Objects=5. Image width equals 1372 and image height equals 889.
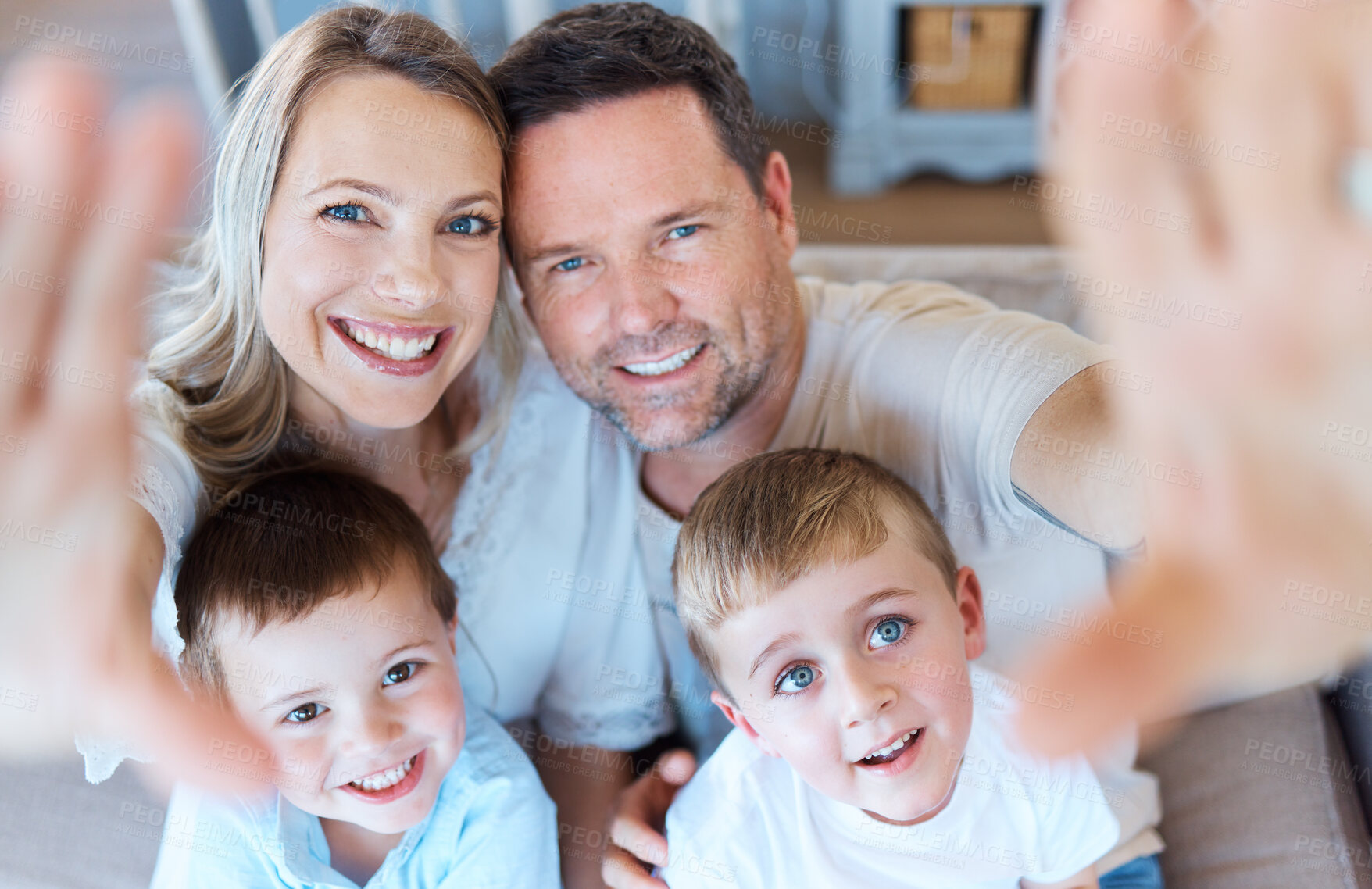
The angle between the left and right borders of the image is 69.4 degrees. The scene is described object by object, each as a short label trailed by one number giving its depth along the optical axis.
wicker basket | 2.78
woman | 1.08
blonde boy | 0.97
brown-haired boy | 1.04
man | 1.16
